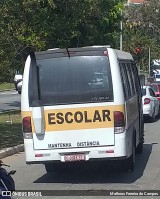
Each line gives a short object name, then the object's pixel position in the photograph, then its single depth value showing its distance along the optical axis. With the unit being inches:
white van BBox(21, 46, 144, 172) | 391.9
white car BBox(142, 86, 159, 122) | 895.1
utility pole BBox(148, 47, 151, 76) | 2821.4
